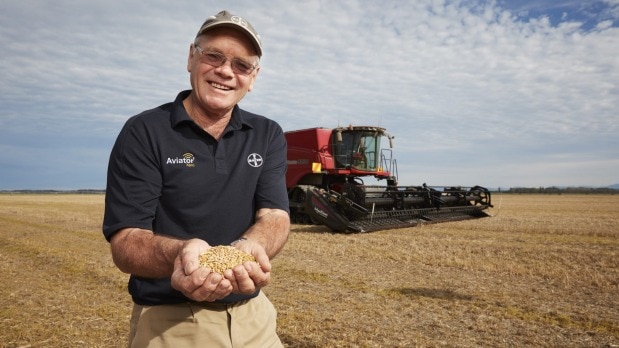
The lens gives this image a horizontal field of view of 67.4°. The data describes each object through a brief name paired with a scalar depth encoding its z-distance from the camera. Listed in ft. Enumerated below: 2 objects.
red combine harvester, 43.88
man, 5.51
